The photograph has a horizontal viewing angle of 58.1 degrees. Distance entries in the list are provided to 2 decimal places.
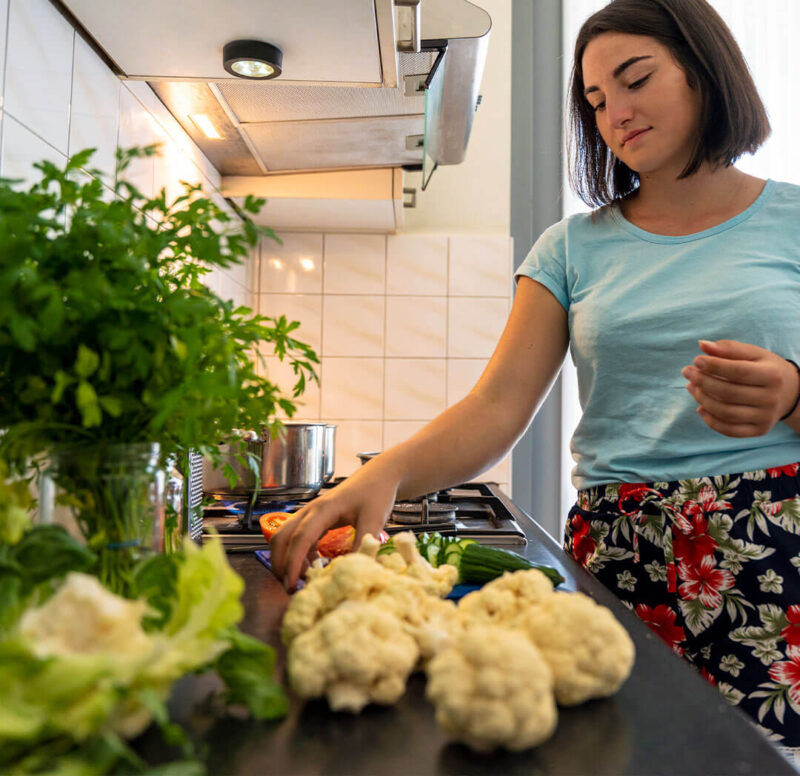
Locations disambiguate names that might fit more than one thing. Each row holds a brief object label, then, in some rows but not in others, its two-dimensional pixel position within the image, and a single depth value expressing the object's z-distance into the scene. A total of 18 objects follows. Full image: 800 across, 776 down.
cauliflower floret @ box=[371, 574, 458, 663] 0.45
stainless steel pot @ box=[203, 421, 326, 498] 1.29
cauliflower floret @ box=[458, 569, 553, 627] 0.47
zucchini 0.69
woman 0.80
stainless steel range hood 1.17
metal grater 0.90
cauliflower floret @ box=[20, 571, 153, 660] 0.33
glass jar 0.43
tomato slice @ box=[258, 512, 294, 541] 0.94
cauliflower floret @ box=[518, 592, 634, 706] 0.41
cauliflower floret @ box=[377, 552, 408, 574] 0.58
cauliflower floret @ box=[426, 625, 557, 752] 0.35
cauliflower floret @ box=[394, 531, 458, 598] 0.56
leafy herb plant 0.39
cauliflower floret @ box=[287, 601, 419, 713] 0.40
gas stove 1.03
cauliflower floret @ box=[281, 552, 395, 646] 0.47
